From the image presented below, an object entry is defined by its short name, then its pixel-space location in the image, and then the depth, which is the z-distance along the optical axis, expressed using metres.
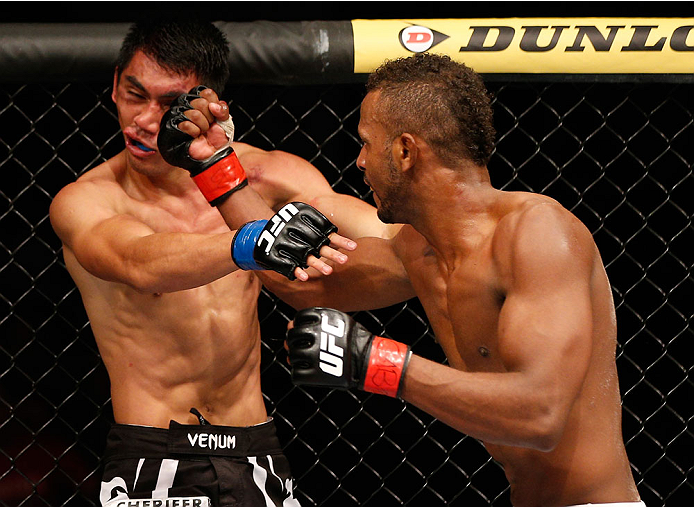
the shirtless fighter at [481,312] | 4.07
